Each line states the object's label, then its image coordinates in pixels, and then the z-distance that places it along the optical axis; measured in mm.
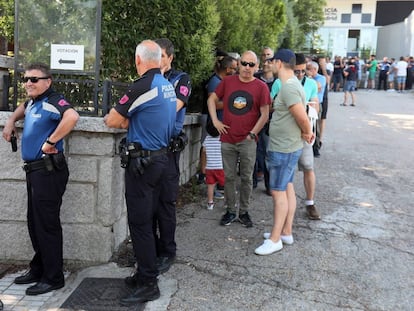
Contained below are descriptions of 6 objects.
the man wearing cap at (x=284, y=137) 4082
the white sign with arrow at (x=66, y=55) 4086
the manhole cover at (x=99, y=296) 3295
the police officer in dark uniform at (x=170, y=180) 3871
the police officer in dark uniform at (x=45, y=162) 3350
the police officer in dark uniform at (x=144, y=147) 3221
